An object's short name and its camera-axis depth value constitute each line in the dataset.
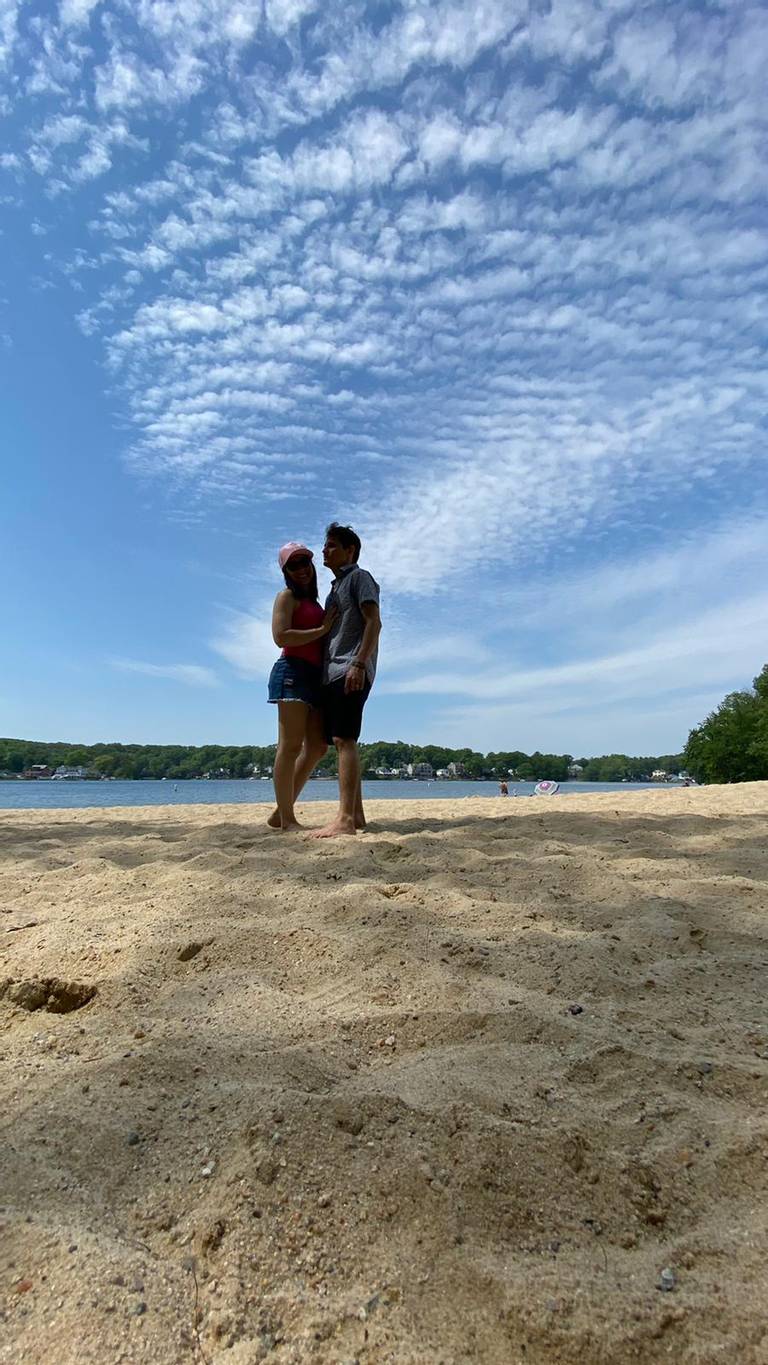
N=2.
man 4.32
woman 4.54
